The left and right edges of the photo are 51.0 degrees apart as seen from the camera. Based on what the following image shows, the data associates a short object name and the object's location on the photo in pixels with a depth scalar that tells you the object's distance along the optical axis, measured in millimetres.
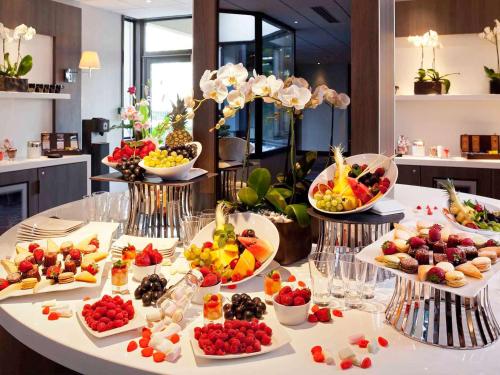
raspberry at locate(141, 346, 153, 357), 1186
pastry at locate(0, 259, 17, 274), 1626
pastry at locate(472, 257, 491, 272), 1228
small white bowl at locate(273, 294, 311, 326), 1340
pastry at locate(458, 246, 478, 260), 1305
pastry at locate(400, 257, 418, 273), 1246
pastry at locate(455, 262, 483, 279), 1188
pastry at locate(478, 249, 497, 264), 1276
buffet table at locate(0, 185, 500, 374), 1129
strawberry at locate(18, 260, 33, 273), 1606
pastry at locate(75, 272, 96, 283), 1573
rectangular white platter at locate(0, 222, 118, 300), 1527
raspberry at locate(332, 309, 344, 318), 1419
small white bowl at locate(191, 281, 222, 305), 1493
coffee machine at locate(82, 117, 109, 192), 7262
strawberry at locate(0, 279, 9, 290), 1543
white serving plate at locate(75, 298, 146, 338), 1248
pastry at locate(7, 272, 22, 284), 1566
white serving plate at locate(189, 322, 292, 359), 1142
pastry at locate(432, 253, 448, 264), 1274
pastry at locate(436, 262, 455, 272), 1194
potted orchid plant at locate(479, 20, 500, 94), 4805
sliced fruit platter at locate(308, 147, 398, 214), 1673
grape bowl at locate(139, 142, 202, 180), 2094
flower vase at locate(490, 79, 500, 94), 4957
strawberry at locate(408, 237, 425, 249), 1342
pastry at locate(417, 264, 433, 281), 1200
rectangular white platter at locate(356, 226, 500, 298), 1121
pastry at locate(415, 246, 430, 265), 1271
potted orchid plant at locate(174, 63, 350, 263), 1811
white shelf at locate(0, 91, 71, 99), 5149
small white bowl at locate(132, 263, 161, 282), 1659
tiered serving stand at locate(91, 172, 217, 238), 2137
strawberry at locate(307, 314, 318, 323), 1374
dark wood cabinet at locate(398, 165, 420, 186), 4934
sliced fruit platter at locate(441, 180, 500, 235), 1897
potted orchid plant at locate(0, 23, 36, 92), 4958
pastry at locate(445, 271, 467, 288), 1148
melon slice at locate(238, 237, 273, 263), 1691
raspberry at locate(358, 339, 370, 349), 1225
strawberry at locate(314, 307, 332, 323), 1375
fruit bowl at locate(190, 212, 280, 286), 1773
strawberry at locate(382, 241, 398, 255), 1349
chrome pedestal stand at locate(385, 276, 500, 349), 1232
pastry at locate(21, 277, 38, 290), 1532
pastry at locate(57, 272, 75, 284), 1568
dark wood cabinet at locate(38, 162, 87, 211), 5379
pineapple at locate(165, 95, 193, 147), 2293
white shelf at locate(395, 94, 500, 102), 4898
